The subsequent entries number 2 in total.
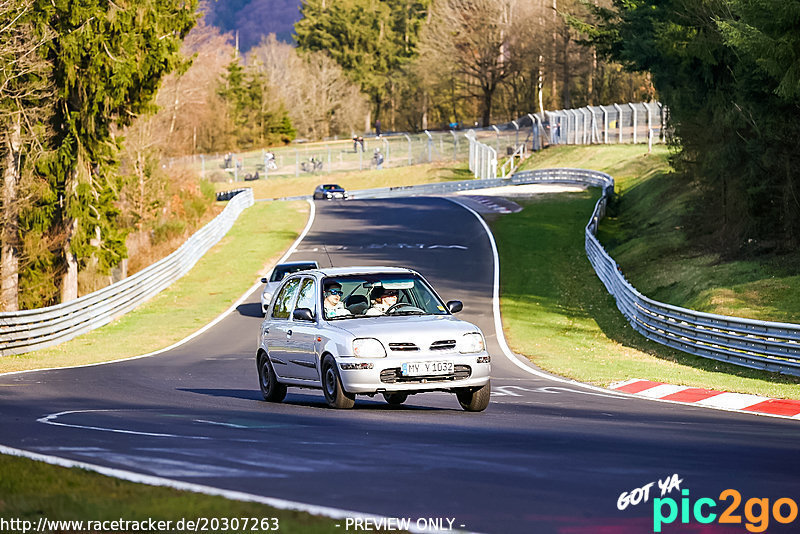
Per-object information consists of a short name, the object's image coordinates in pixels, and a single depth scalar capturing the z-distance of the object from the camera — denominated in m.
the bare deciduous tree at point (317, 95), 145.12
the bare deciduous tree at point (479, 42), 117.88
